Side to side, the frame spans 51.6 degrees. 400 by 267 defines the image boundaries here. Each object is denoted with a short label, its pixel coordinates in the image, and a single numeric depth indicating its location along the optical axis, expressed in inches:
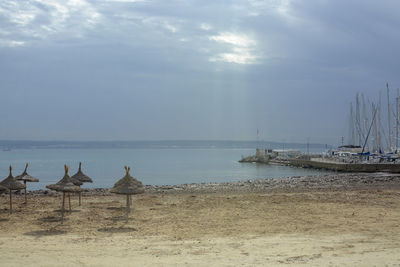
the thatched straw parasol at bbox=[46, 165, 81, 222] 606.5
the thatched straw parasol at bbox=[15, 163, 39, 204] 781.3
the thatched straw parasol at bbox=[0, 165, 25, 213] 646.5
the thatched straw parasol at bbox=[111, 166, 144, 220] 618.8
